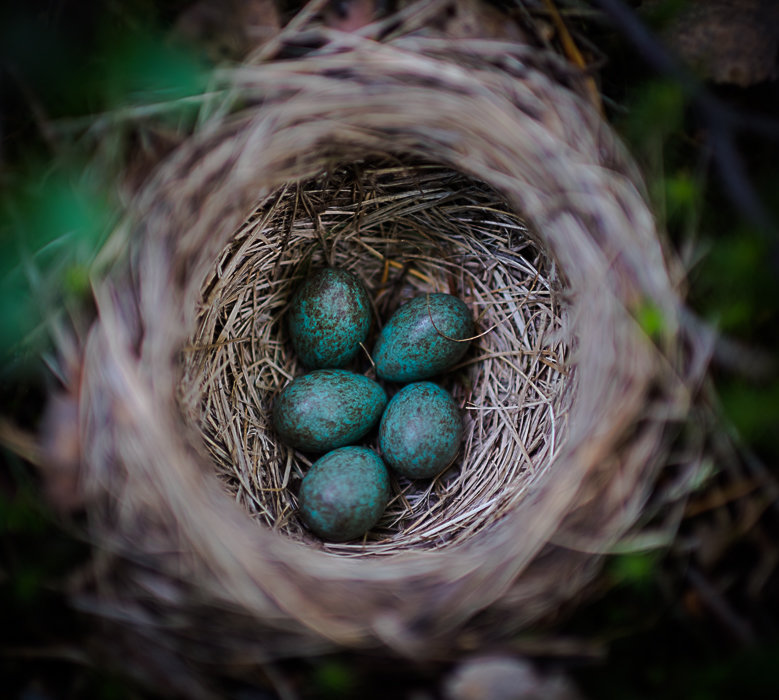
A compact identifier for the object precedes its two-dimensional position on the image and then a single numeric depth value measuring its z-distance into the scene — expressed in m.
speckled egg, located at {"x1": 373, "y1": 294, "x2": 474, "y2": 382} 0.35
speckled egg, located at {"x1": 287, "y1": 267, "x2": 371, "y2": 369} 0.35
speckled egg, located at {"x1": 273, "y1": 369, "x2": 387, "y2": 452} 0.34
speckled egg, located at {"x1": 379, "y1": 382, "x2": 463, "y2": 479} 0.34
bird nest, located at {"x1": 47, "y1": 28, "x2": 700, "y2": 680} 0.30
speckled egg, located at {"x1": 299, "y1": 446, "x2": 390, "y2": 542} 0.33
